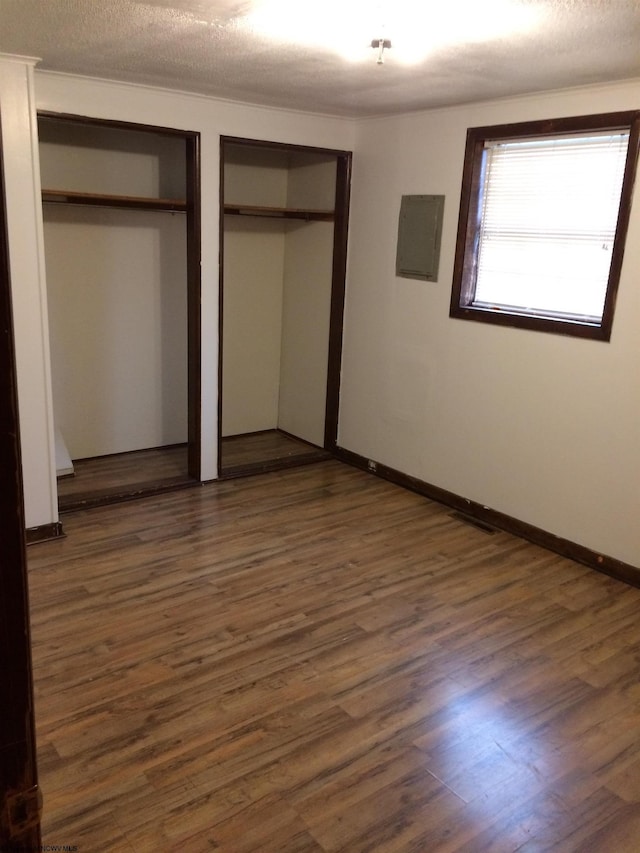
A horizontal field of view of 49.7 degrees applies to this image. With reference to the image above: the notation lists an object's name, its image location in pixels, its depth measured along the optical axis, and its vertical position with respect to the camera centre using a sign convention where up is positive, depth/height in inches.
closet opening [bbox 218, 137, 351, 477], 205.8 -20.1
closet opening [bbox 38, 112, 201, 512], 179.0 -20.2
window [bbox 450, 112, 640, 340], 139.4 +6.3
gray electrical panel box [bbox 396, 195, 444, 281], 173.9 +2.5
